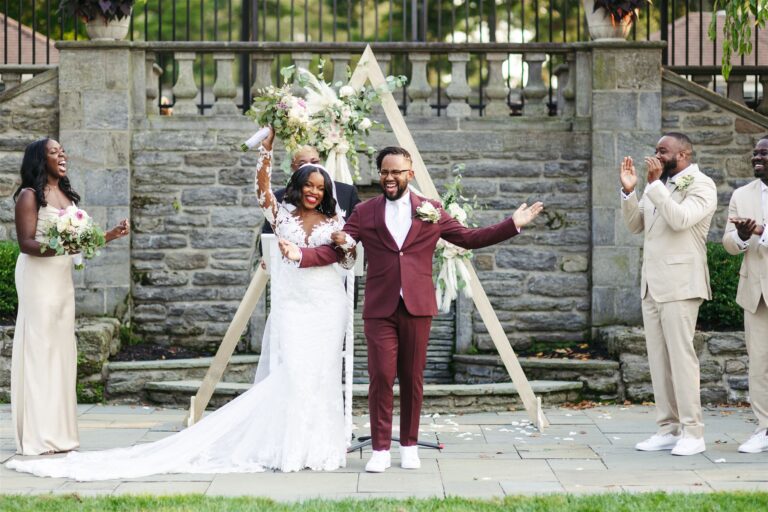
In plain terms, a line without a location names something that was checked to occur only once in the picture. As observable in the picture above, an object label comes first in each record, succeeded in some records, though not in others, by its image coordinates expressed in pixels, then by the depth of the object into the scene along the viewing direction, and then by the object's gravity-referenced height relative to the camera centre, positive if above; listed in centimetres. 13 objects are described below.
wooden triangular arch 821 -39
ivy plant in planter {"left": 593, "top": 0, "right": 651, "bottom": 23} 1078 +237
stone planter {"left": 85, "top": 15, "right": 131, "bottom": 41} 1094 +219
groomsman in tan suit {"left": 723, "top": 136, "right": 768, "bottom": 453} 750 -17
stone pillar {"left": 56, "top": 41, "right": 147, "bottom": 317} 1091 +112
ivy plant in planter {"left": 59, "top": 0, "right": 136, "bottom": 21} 1080 +236
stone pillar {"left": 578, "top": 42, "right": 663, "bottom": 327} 1091 +109
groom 687 -16
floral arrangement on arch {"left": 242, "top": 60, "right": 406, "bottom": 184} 783 +99
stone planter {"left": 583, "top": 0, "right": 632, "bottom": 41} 1095 +223
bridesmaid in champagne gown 745 -44
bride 689 -86
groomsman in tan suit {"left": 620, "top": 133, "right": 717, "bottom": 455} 737 -13
